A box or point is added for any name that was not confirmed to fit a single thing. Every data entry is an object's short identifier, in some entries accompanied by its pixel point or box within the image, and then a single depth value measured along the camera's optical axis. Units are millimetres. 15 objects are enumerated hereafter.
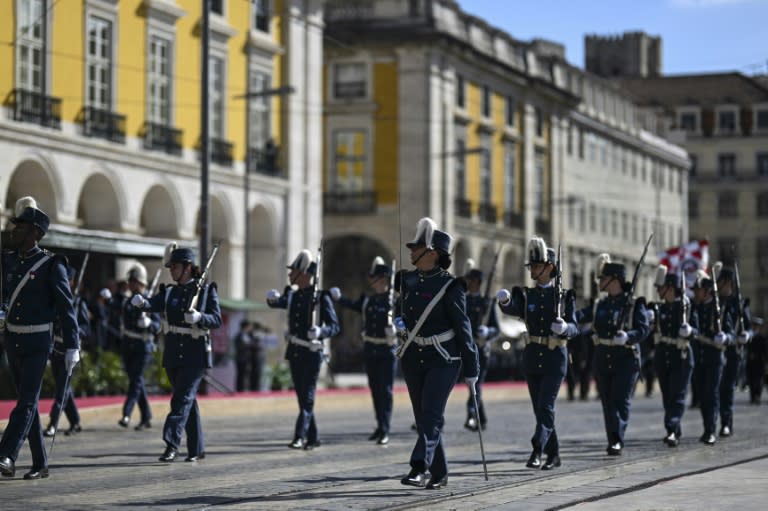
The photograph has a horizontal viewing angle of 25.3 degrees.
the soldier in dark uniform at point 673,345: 19109
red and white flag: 39684
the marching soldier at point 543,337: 15617
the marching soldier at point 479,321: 21469
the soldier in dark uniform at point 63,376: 17578
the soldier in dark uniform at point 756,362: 33312
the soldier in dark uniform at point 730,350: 20953
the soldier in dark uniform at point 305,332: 18375
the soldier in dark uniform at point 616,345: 17406
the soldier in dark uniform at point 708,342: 19781
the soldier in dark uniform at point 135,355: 22156
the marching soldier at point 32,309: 13727
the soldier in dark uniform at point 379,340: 20281
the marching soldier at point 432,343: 13328
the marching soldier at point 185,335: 16250
